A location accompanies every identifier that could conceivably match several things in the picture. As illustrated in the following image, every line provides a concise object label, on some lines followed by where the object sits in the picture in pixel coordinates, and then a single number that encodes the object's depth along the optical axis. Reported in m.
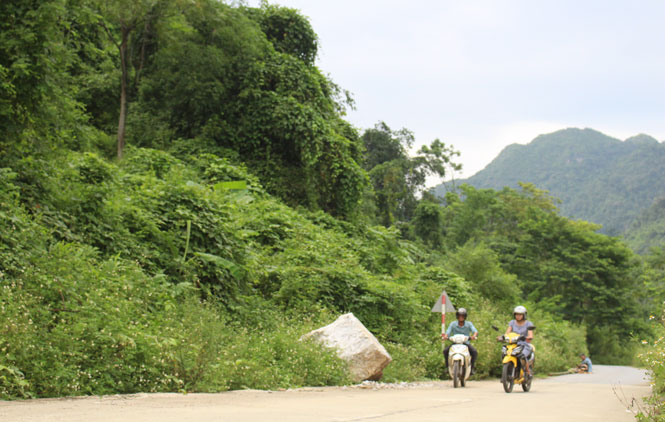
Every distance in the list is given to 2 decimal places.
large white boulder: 12.90
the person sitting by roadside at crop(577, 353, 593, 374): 31.28
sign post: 19.34
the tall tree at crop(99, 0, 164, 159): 23.84
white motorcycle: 13.97
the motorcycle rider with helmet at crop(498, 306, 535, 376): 13.11
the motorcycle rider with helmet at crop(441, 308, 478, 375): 14.52
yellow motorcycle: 12.68
